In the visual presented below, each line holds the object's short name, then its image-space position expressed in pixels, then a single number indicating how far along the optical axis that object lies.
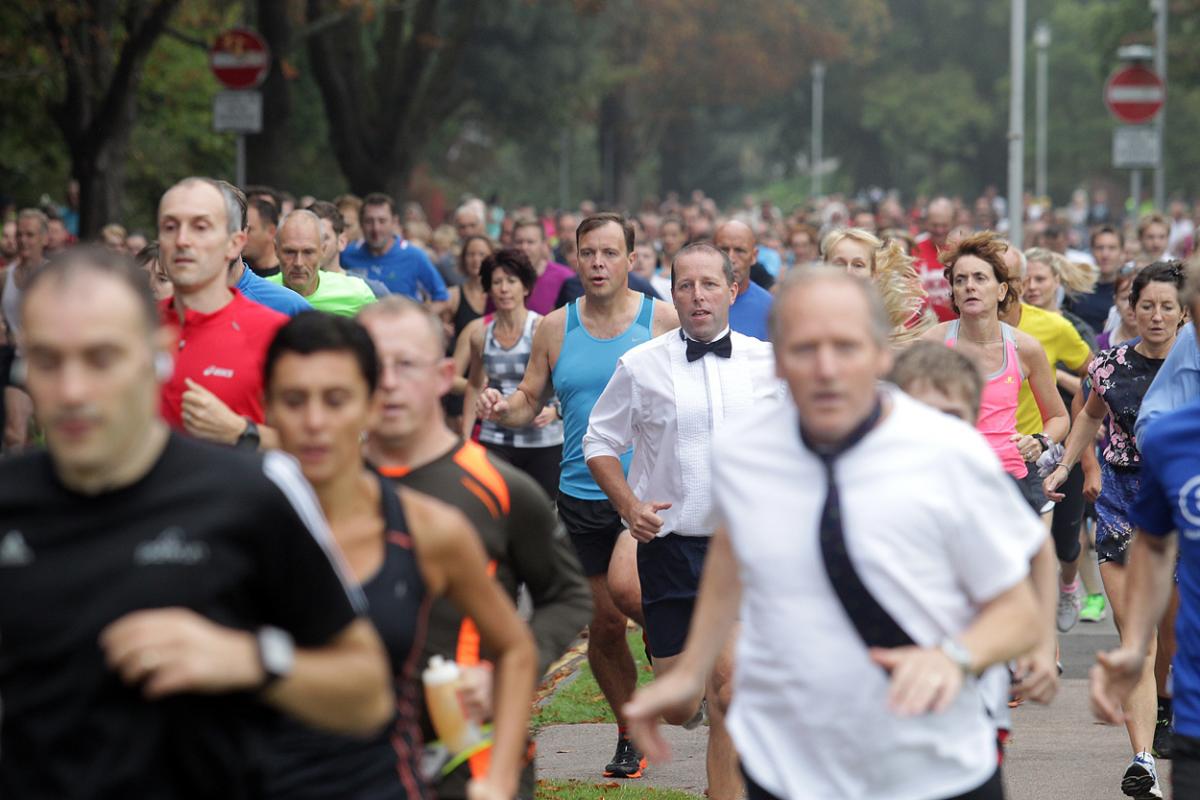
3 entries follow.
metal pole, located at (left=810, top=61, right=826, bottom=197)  88.00
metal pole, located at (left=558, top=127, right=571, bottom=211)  70.06
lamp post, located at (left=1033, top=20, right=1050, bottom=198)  80.00
